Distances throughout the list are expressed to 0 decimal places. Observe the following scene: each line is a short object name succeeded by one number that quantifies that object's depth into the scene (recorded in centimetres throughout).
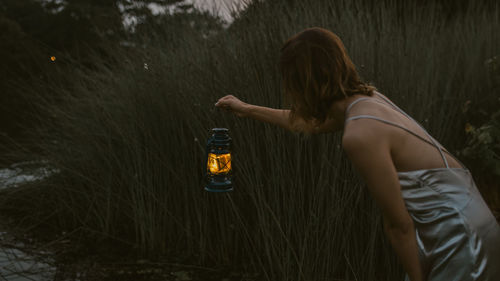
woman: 147
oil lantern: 192
